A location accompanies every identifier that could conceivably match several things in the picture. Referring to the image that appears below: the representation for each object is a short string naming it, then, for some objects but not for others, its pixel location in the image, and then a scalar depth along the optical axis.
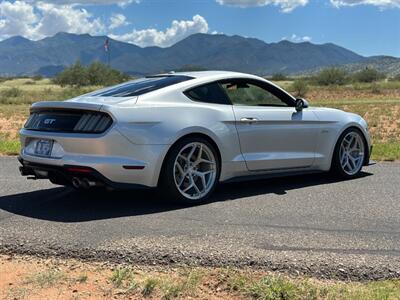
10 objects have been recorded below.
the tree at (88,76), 74.50
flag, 55.10
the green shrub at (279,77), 106.59
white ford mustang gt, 5.59
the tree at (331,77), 88.19
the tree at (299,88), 63.97
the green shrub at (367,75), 95.90
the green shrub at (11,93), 54.74
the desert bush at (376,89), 64.88
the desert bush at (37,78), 127.99
